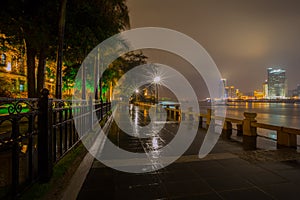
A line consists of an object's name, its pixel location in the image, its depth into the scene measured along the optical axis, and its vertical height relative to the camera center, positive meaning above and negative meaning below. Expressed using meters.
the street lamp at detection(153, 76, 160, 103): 31.53 +3.14
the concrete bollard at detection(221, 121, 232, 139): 9.98 -1.55
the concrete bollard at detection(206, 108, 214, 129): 12.10 -1.04
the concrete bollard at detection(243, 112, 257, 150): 8.48 -1.36
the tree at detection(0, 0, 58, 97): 9.29 +3.72
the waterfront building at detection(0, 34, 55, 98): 19.06 +3.84
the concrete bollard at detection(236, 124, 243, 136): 10.02 -1.54
